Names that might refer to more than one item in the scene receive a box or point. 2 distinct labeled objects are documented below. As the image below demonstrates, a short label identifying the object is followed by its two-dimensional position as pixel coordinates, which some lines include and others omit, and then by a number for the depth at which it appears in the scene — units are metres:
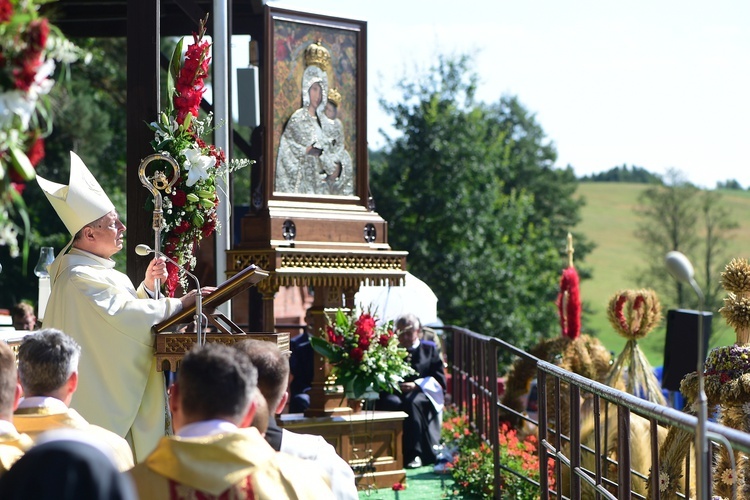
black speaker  11.16
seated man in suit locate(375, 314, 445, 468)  10.98
